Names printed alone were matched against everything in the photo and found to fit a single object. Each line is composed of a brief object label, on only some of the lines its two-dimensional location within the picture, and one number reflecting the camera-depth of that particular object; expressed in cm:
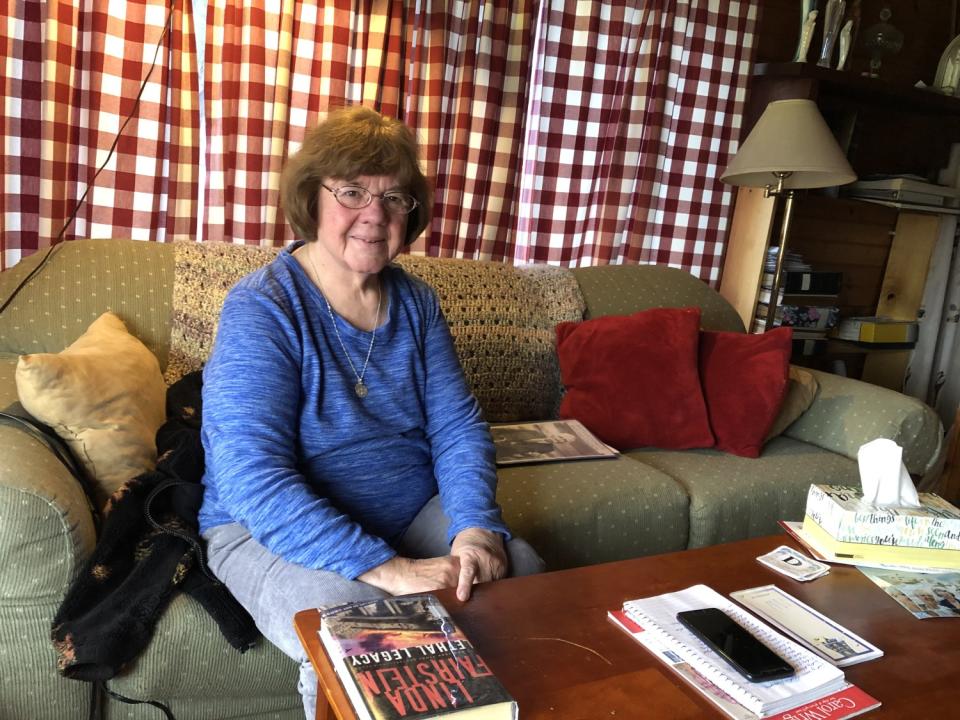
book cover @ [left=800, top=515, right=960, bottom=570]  128
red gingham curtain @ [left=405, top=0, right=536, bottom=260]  238
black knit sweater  114
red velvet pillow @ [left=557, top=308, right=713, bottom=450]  208
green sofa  116
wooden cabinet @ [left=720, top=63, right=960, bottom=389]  293
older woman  115
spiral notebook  88
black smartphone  91
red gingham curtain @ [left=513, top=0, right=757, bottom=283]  264
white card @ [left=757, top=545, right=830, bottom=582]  123
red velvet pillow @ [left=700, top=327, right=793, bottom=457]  207
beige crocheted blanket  208
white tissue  132
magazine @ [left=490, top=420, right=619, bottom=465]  188
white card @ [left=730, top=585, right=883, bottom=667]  100
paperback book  79
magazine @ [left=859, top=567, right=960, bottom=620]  115
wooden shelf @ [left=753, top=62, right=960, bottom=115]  276
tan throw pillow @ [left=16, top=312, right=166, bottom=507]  130
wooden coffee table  87
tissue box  127
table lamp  234
